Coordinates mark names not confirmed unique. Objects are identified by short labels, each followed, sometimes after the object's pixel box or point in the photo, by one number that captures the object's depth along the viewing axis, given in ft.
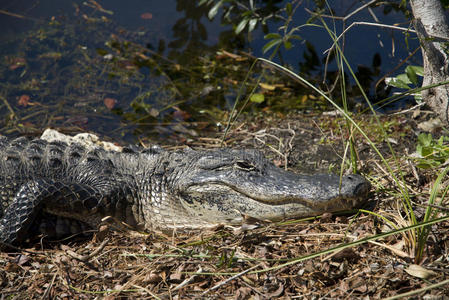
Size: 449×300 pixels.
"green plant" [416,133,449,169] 20.33
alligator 20.95
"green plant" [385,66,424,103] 20.49
